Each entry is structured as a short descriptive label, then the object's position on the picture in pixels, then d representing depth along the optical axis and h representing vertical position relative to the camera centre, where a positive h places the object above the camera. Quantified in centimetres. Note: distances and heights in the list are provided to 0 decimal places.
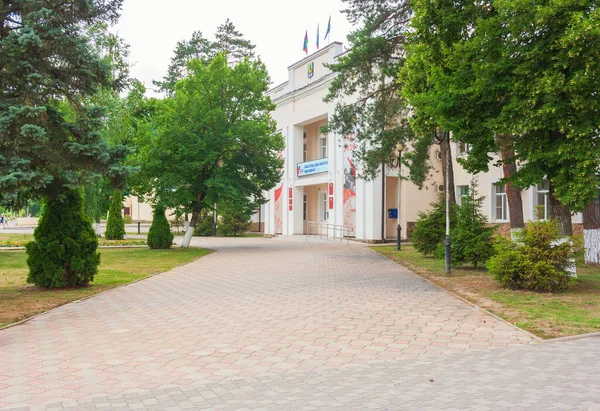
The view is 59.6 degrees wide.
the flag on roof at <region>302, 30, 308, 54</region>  3503 +1278
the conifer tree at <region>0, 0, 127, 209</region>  924 +260
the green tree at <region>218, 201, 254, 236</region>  3716 +74
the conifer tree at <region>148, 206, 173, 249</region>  2405 +0
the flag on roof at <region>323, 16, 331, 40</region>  3331 +1312
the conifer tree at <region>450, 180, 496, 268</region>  1505 -4
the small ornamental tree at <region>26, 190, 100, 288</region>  1132 -27
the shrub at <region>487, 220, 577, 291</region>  1073 -54
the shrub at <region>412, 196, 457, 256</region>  1844 +13
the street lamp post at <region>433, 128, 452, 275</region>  1409 -42
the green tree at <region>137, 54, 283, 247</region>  2291 +407
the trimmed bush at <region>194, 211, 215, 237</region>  3872 +44
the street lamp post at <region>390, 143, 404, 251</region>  2081 +292
